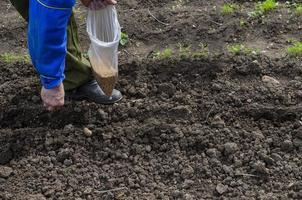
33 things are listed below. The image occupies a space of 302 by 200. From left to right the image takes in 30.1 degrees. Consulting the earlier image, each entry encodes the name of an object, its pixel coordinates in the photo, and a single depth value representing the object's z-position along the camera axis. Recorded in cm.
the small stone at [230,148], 333
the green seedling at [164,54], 420
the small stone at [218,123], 352
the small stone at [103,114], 366
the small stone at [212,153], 331
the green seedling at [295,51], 419
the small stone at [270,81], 390
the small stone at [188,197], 305
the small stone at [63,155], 337
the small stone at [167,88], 390
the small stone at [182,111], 367
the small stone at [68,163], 334
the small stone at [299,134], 342
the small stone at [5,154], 342
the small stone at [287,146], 336
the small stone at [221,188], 309
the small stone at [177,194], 308
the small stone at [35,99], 388
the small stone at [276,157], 329
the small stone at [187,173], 322
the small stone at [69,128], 354
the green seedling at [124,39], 450
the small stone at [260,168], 318
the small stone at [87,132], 353
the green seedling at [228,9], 474
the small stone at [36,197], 309
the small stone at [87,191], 313
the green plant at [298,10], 468
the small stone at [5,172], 328
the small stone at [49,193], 313
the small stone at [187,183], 315
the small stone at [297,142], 338
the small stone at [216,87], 386
